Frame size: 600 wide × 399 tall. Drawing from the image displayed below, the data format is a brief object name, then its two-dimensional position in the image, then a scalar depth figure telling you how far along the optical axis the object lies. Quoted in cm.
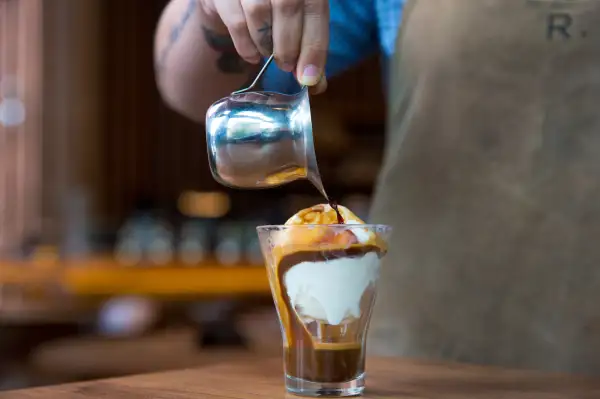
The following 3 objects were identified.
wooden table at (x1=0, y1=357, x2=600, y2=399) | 83
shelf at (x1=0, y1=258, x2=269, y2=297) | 254
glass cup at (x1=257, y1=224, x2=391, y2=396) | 84
